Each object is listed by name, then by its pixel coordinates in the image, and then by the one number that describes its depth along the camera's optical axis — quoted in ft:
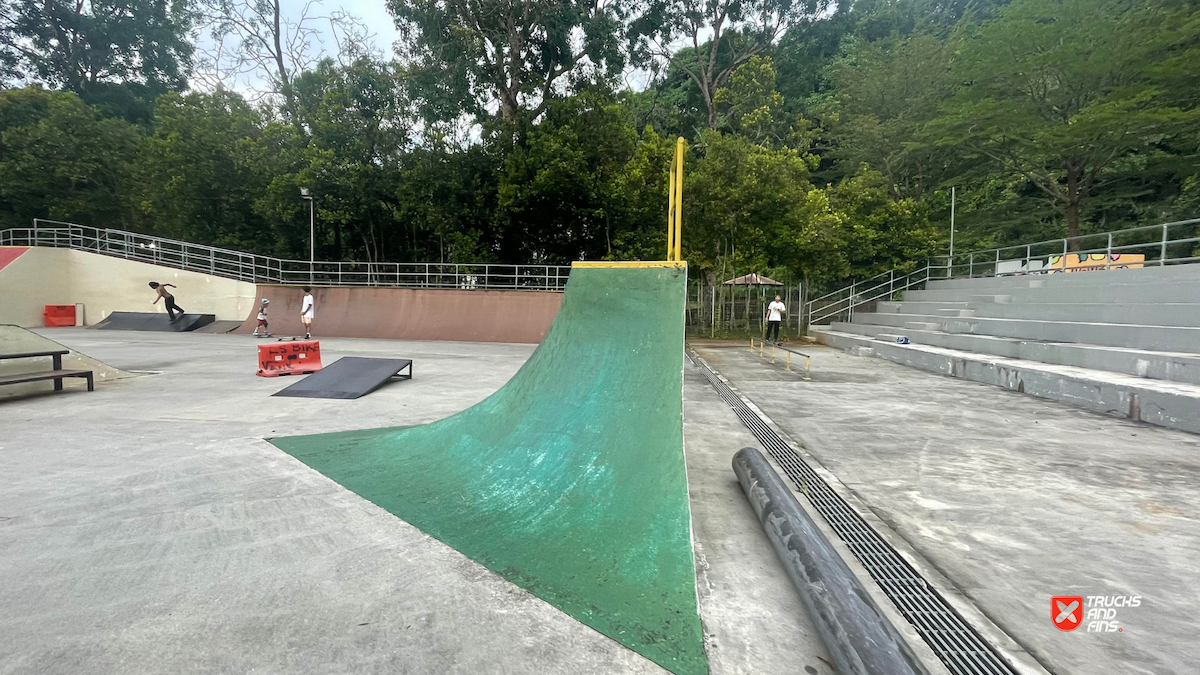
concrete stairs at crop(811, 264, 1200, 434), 21.89
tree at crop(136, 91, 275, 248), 70.54
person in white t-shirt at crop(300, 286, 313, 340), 47.91
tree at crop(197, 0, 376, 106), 82.38
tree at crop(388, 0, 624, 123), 67.00
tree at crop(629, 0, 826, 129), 92.51
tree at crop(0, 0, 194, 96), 104.17
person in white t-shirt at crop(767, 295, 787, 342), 54.34
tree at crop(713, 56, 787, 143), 80.94
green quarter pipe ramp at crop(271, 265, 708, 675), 7.83
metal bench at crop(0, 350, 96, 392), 20.67
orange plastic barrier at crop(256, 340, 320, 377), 28.99
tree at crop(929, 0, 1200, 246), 46.60
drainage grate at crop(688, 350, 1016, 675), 6.57
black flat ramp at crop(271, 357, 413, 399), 23.66
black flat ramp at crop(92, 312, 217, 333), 61.26
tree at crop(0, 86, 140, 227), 76.74
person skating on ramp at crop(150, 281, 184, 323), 61.26
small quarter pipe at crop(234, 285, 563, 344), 58.75
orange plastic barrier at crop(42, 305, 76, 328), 65.10
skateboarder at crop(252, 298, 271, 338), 53.47
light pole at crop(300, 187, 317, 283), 62.54
